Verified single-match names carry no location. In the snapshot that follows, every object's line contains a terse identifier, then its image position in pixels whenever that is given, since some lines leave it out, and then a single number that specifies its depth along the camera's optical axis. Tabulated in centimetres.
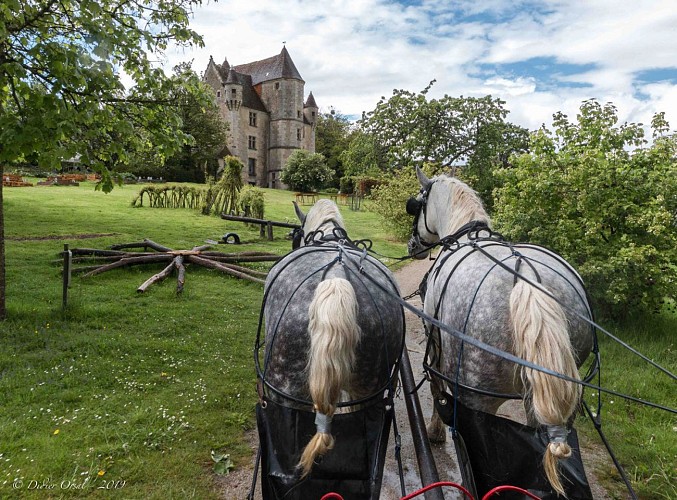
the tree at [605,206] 621
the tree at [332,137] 5914
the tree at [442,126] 1853
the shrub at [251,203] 1745
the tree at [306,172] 4703
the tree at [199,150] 4441
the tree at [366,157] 2059
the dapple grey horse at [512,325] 218
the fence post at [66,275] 691
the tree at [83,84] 494
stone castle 5372
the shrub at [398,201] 1756
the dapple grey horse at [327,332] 229
